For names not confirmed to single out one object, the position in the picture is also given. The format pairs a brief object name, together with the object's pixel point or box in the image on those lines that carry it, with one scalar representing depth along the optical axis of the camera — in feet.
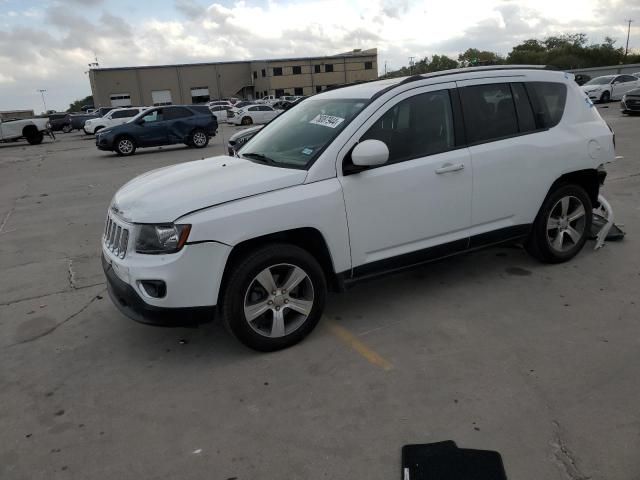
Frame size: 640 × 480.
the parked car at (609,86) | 90.99
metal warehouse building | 248.73
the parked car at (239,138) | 36.35
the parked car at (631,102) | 65.67
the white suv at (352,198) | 10.82
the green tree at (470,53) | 220.19
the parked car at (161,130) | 60.64
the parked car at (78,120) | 136.56
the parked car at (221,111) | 133.18
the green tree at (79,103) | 416.30
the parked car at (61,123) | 139.85
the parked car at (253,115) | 107.14
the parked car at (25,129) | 86.69
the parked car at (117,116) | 95.86
